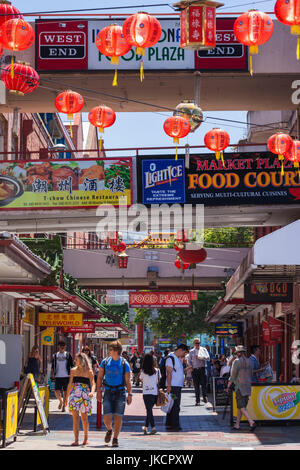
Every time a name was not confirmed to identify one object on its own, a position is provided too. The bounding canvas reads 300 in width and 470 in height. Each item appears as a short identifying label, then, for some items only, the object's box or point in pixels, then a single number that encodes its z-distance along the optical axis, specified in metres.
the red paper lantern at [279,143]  20.09
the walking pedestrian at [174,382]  16.81
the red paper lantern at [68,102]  19.12
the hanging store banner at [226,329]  40.34
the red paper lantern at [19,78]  17.47
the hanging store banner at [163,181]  24.17
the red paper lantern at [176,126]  19.67
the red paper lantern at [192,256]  28.33
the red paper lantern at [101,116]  19.94
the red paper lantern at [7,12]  15.01
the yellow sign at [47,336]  31.69
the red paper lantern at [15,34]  14.94
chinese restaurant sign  24.55
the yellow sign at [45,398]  16.09
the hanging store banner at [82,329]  34.62
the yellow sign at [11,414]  13.06
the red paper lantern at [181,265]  34.16
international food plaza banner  24.47
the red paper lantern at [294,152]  21.04
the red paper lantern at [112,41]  15.98
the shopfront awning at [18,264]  14.26
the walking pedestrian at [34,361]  22.72
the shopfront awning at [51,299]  22.12
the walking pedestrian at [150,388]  15.80
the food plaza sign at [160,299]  39.72
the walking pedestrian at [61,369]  21.92
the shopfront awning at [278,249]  13.89
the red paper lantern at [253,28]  15.36
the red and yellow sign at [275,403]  17.53
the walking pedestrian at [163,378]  18.61
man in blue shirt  13.14
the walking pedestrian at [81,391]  13.50
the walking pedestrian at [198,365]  24.83
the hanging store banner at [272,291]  22.27
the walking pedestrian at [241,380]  16.58
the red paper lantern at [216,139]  21.09
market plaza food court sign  24.14
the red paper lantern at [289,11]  13.62
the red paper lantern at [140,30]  14.77
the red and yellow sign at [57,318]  30.03
